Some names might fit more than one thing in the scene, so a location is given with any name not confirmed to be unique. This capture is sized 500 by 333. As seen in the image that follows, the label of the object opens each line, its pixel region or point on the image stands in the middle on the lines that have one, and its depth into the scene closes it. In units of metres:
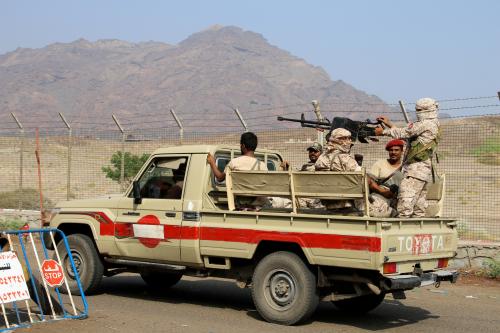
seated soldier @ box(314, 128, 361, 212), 19.26
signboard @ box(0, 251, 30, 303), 17.12
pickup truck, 17.54
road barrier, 17.25
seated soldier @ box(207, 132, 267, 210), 20.17
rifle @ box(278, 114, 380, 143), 21.10
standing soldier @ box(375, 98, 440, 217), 18.90
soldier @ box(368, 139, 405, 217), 18.73
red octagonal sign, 18.28
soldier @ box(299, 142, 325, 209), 19.71
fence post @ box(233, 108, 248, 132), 31.39
